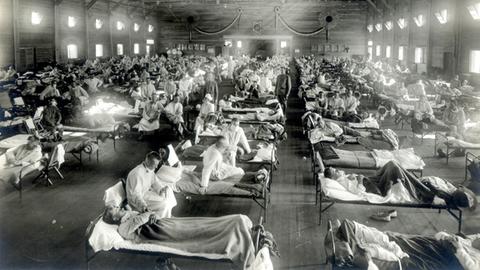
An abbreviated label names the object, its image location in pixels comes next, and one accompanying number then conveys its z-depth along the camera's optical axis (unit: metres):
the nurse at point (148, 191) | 5.34
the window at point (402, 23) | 26.10
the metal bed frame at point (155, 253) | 4.59
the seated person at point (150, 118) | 11.59
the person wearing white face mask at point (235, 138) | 8.13
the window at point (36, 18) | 22.00
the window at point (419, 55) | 22.80
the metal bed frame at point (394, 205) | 5.92
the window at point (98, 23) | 28.84
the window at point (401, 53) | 26.30
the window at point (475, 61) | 16.67
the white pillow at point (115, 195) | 5.22
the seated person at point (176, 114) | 11.62
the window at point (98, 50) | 29.00
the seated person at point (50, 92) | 13.40
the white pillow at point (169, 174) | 6.51
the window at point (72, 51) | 25.67
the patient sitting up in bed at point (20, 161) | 7.37
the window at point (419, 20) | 22.98
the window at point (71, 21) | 25.58
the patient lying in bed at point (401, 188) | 5.98
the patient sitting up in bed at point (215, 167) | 6.43
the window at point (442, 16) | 19.75
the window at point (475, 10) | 16.31
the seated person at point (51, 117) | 10.15
